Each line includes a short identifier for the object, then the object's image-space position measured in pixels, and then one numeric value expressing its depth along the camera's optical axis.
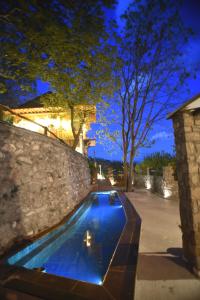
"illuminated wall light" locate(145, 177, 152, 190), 14.40
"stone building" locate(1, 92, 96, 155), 13.70
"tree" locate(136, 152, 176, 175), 12.50
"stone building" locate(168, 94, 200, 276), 2.72
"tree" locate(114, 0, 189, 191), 12.21
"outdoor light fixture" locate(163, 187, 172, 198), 10.03
